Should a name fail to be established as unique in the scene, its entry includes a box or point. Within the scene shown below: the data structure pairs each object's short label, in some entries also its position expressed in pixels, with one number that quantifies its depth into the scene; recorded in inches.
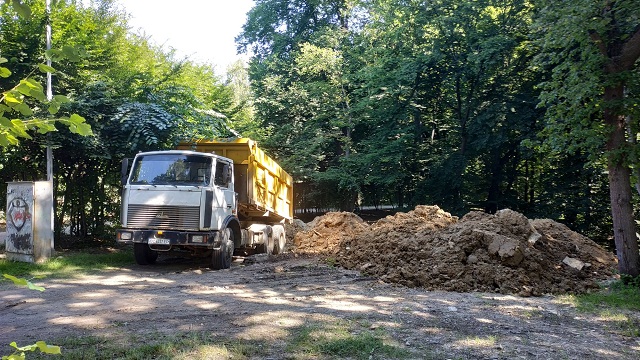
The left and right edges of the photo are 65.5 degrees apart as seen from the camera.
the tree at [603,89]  365.1
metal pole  493.0
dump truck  426.9
